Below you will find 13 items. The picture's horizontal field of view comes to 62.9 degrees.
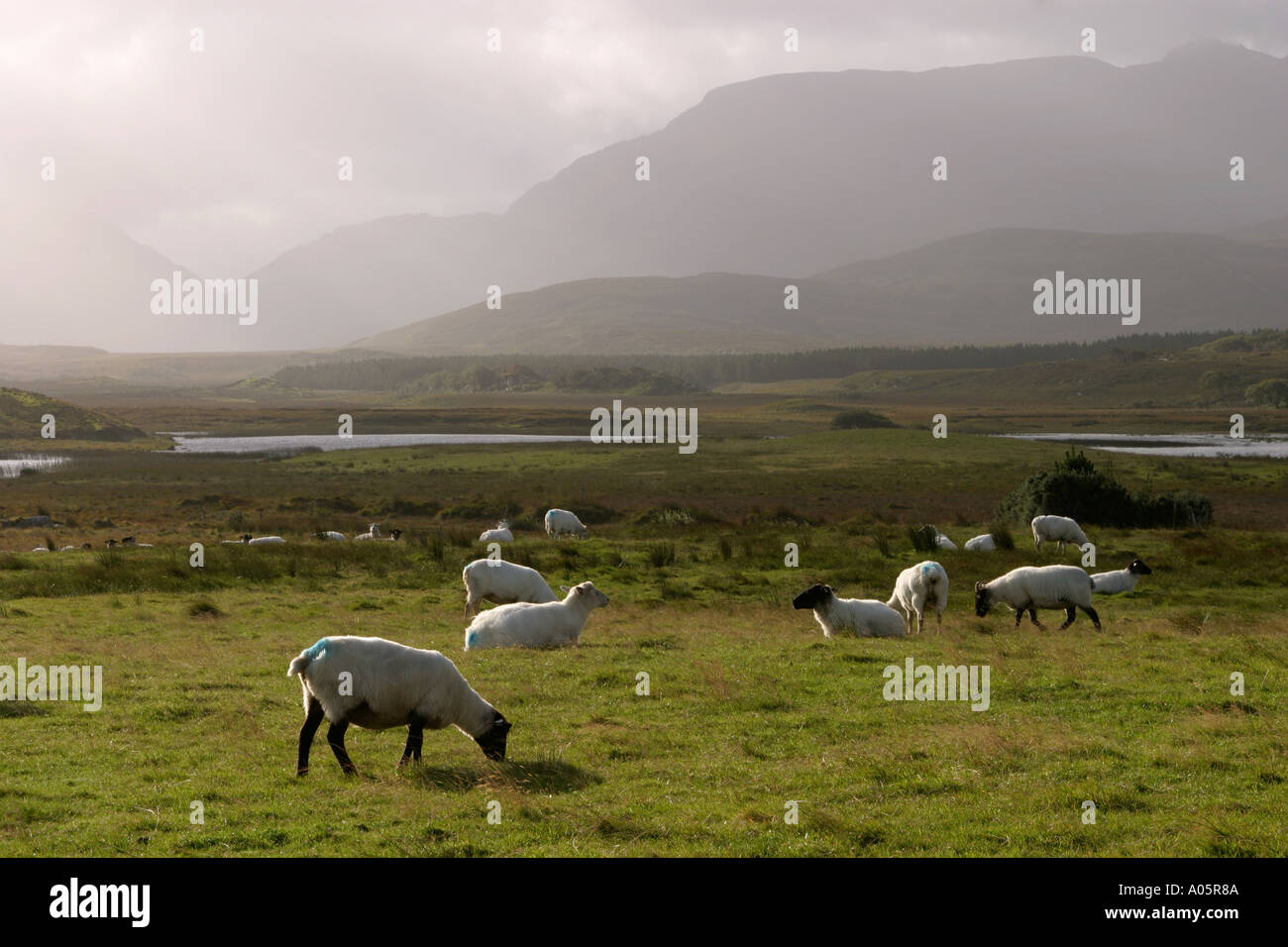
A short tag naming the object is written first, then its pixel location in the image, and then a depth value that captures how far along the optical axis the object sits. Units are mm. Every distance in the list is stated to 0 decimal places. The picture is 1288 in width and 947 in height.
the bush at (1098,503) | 42219
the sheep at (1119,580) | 26953
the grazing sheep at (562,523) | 42075
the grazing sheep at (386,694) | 11023
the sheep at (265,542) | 36700
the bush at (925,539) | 34594
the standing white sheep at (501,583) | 22062
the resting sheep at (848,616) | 20484
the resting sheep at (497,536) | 38125
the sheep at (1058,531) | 35188
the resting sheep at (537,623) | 18516
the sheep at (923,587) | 21016
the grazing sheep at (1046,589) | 21719
